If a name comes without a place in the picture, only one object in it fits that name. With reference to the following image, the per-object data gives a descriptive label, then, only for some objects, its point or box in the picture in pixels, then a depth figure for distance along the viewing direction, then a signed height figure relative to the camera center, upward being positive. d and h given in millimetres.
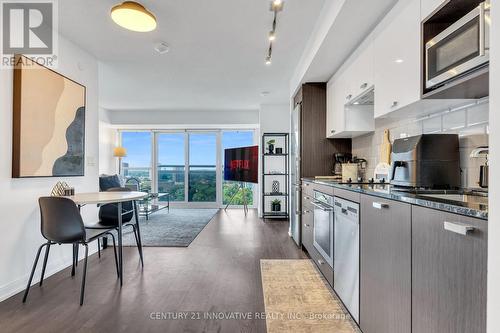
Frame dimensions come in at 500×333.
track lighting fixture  2127 +1314
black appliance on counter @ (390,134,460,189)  1695 +28
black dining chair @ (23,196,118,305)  2139 -470
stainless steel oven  2258 -553
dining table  2289 -306
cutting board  2529 +167
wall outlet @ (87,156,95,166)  3277 +51
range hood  2399 +680
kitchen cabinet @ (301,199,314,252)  2965 -712
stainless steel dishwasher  1760 -644
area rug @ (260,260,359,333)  1810 -1098
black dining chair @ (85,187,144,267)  2900 -631
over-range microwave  1148 +582
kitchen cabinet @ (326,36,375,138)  2355 +741
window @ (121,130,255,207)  7105 -21
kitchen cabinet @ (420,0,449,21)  1434 +901
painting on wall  2309 +416
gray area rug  3896 -1127
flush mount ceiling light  2066 +1200
